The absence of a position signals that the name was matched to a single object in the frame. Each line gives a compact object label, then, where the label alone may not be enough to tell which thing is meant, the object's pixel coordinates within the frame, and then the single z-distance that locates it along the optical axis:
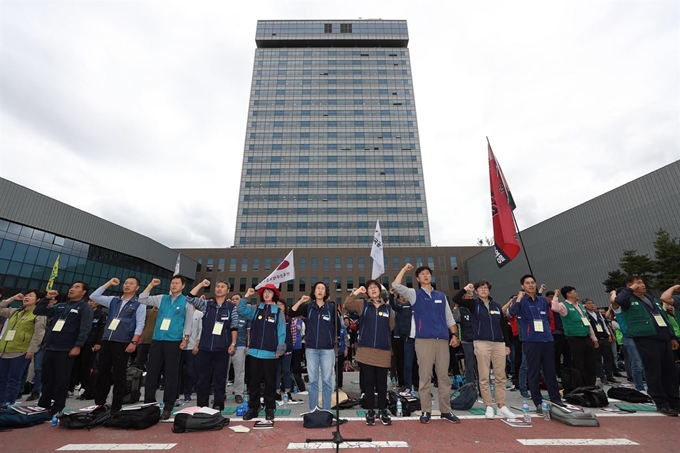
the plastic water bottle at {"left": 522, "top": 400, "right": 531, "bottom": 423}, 4.91
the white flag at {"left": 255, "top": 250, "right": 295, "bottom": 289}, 8.16
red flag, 7.65
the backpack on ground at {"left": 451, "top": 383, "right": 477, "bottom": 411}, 5.95
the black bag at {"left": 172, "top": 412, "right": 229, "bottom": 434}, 4.66
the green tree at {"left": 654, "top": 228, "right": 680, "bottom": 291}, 23.44
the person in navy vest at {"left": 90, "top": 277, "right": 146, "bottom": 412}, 5.58
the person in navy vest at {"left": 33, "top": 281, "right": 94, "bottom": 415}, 5.49
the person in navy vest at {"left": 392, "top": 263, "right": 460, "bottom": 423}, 5.12
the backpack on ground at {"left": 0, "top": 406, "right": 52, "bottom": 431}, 4.73
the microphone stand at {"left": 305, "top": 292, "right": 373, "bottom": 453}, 3.80
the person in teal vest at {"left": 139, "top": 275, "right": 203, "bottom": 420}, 5.47
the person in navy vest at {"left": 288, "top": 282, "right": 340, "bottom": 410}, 5.50
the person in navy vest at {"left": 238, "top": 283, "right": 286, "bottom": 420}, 5.51
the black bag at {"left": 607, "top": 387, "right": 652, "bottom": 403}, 6.18
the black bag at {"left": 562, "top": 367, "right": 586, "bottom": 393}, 6.61
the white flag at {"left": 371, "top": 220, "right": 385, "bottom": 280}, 7.59
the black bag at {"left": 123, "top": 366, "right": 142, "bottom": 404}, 6.81
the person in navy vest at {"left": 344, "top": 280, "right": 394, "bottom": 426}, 5.17
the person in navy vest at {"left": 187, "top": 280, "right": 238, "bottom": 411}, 5.80
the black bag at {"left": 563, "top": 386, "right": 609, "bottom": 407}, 5.87
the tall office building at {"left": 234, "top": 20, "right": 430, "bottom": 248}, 67.62
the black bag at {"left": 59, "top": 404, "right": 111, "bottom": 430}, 4.78
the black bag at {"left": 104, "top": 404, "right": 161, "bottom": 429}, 4.76
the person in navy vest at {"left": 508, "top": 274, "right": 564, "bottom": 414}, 5.58
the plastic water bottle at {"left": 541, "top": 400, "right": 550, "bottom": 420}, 5.20
